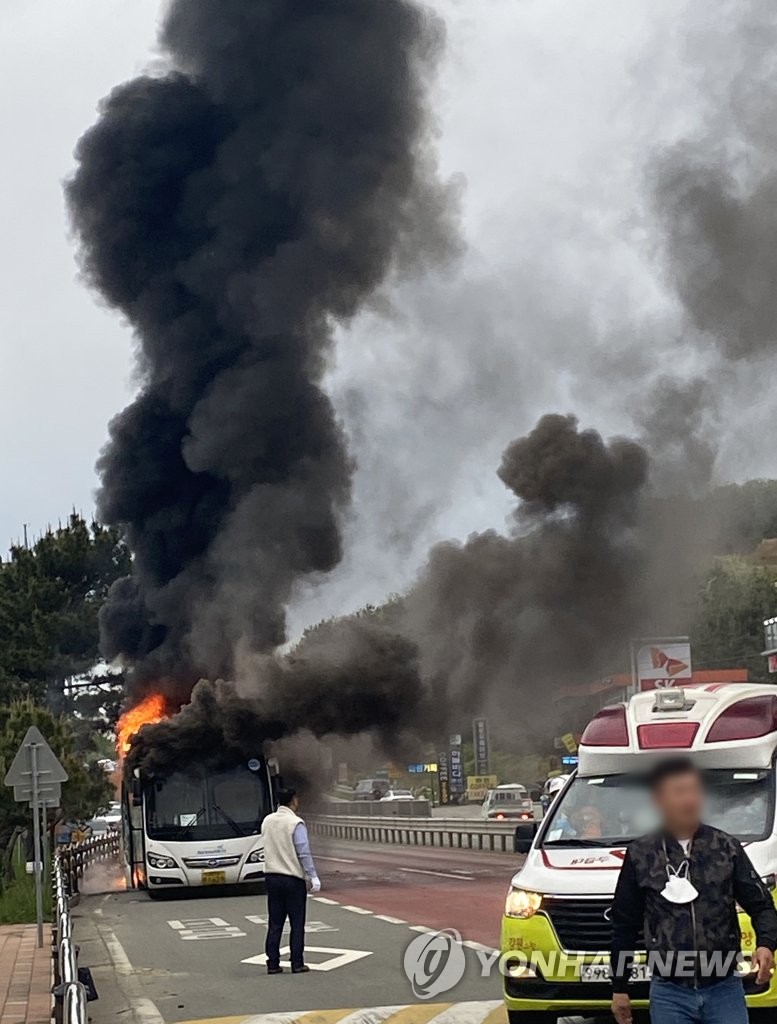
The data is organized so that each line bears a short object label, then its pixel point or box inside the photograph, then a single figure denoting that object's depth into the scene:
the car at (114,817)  77.38
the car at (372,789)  86.61
